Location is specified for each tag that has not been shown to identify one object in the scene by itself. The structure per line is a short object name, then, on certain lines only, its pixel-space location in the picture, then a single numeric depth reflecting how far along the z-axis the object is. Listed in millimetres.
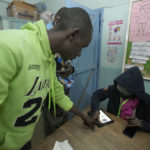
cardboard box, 2066
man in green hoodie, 400
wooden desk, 764
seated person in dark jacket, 1079
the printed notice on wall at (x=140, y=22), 1475
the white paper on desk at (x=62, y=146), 735
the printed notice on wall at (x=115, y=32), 1841
